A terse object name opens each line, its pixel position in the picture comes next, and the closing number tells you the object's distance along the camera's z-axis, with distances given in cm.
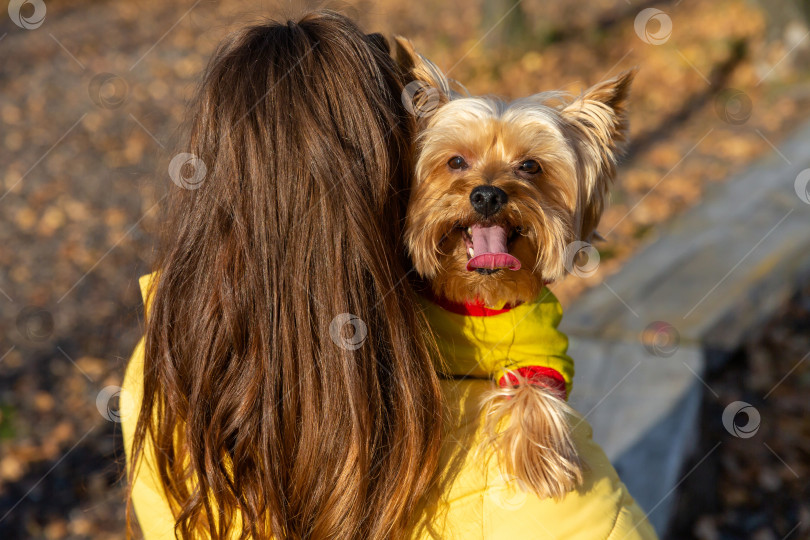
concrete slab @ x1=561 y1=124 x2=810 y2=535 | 158
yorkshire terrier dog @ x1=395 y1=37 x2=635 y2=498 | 116
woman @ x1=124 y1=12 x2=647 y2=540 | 112
